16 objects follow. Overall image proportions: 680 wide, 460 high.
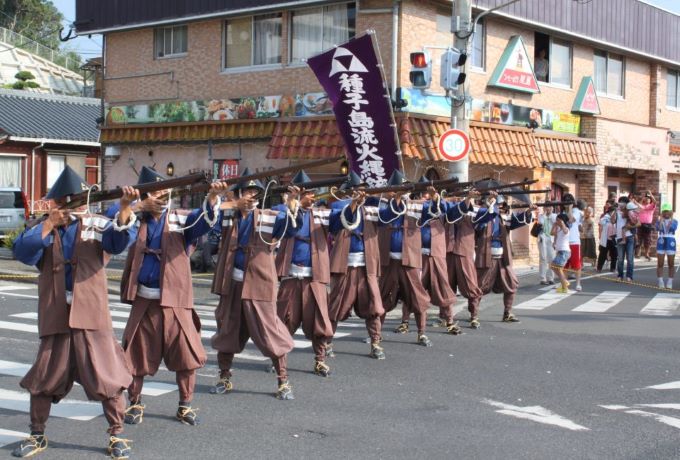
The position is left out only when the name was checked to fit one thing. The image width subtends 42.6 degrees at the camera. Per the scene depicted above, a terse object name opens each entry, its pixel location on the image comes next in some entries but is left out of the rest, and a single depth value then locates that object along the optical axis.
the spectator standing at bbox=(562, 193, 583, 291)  16.89
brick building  18.14
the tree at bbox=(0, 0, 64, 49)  57.03
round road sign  14.12
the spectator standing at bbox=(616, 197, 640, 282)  18.30
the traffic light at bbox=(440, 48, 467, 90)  14.15
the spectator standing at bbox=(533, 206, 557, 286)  17.53
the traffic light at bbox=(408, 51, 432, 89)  14.19
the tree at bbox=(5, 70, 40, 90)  41.03
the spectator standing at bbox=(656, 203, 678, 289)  17.16
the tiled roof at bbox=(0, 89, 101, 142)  30.75
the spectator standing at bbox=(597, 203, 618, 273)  20.52
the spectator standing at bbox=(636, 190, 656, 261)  20.56
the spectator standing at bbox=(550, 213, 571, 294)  16.44
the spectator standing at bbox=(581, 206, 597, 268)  20.14
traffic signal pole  14.54
